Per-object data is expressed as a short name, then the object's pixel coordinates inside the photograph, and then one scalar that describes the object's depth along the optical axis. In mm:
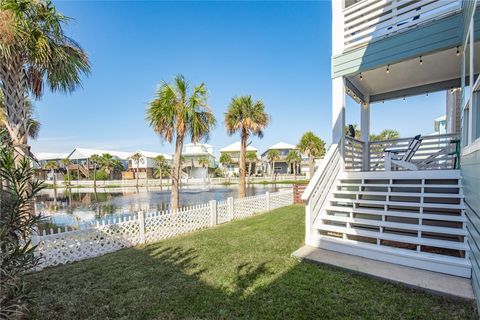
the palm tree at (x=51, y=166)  43375
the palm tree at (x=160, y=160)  41756
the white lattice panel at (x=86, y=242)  4988
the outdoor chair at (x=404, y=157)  6129
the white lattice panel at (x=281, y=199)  11633
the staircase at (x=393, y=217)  3672
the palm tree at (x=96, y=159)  42812
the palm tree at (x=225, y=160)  48312
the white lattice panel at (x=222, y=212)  8727
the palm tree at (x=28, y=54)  4562
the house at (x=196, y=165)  49594
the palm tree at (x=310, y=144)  28031
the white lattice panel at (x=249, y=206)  9554
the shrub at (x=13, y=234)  2184
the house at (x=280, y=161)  50584
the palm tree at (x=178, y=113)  8141
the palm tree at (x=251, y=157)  43562
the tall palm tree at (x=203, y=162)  48875
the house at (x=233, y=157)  50044
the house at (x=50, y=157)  47347
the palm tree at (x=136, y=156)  46788
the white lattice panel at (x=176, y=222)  6730
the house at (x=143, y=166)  49375
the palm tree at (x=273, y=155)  44688
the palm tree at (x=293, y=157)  42094
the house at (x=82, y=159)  46250
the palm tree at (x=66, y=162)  44688
